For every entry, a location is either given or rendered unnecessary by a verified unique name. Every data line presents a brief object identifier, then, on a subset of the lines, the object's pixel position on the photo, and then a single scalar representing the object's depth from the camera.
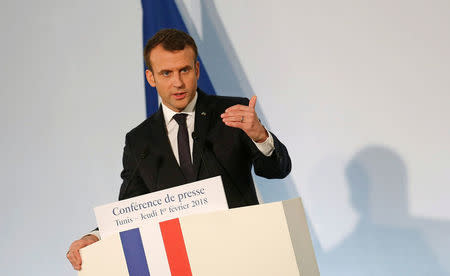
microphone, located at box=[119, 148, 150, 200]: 6.61
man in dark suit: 6.75
